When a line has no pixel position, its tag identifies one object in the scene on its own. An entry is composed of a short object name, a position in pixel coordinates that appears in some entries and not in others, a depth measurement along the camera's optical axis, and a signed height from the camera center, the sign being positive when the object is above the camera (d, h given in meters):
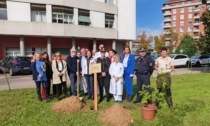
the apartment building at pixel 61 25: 21.45 +3.75
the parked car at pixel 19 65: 15.05 -0.98
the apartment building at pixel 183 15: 72.31 +15.62
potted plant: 5.17 -1.51
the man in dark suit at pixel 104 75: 6.77 -0.83
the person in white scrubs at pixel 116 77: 6.52 -0.87
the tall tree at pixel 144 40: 51.03 +3.62
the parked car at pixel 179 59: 22.25 -0.81
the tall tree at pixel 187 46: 43.68 +1.60
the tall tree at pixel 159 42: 49.09 +2.96
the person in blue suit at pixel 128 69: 6.70 -0.61
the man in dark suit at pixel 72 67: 6.97 -0.53
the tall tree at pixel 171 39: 48.56 +3.71
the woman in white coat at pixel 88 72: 7.04 -0.74
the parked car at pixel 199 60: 23.83 -1.06
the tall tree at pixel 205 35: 14.91 +1.45
